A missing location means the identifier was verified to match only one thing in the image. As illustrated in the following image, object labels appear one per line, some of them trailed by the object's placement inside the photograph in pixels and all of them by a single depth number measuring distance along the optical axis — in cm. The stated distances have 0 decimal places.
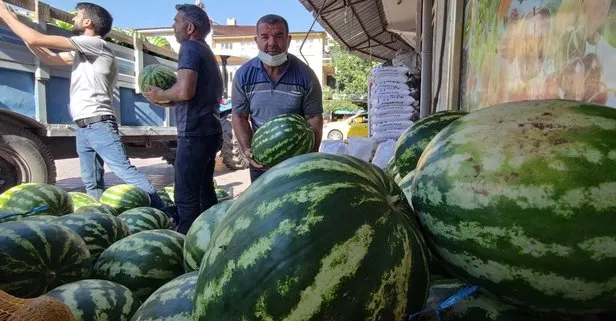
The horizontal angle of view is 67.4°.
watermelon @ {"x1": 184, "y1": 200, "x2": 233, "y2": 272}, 163
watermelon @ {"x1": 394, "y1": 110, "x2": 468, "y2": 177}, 146
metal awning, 832
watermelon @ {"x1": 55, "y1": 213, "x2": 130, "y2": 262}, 209
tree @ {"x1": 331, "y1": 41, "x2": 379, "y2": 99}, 3027
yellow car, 1688
